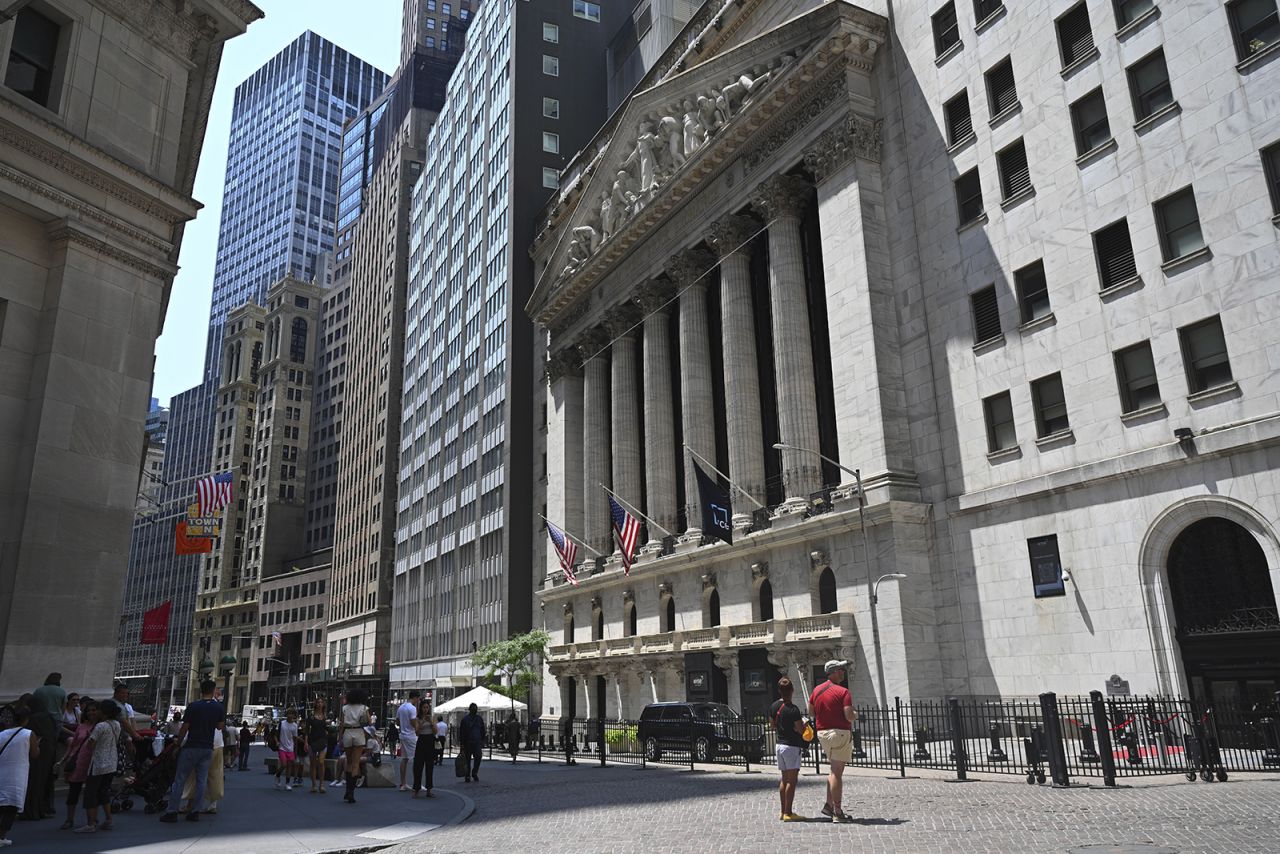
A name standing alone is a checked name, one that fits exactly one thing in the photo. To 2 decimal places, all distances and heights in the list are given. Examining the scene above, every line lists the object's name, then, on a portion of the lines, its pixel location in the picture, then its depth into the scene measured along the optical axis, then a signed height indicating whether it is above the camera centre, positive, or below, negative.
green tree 57.72 +2.52
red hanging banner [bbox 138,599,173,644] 44.16 +4.13
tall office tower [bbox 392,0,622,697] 74.38 +32.20
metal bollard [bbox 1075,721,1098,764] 20.92 -1.50
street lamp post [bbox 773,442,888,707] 31.78 +3.48
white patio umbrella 44.91 +0.02
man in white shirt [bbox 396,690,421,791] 22.14 -0.65
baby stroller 17.44 -1.28
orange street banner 35.69 +6.35
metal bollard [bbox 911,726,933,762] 25.81 -1.70
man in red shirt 14.31 -0.60
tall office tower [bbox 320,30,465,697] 109.88 +41.66
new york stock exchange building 25.97 +11.41
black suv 29.59 -1.23
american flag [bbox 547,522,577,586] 46.41 +7.32
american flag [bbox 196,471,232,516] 38.62 +8.74
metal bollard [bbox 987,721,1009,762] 22.75 -1.60
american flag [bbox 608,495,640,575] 40.56 +7.04
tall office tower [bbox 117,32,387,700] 163.44 +46.90
